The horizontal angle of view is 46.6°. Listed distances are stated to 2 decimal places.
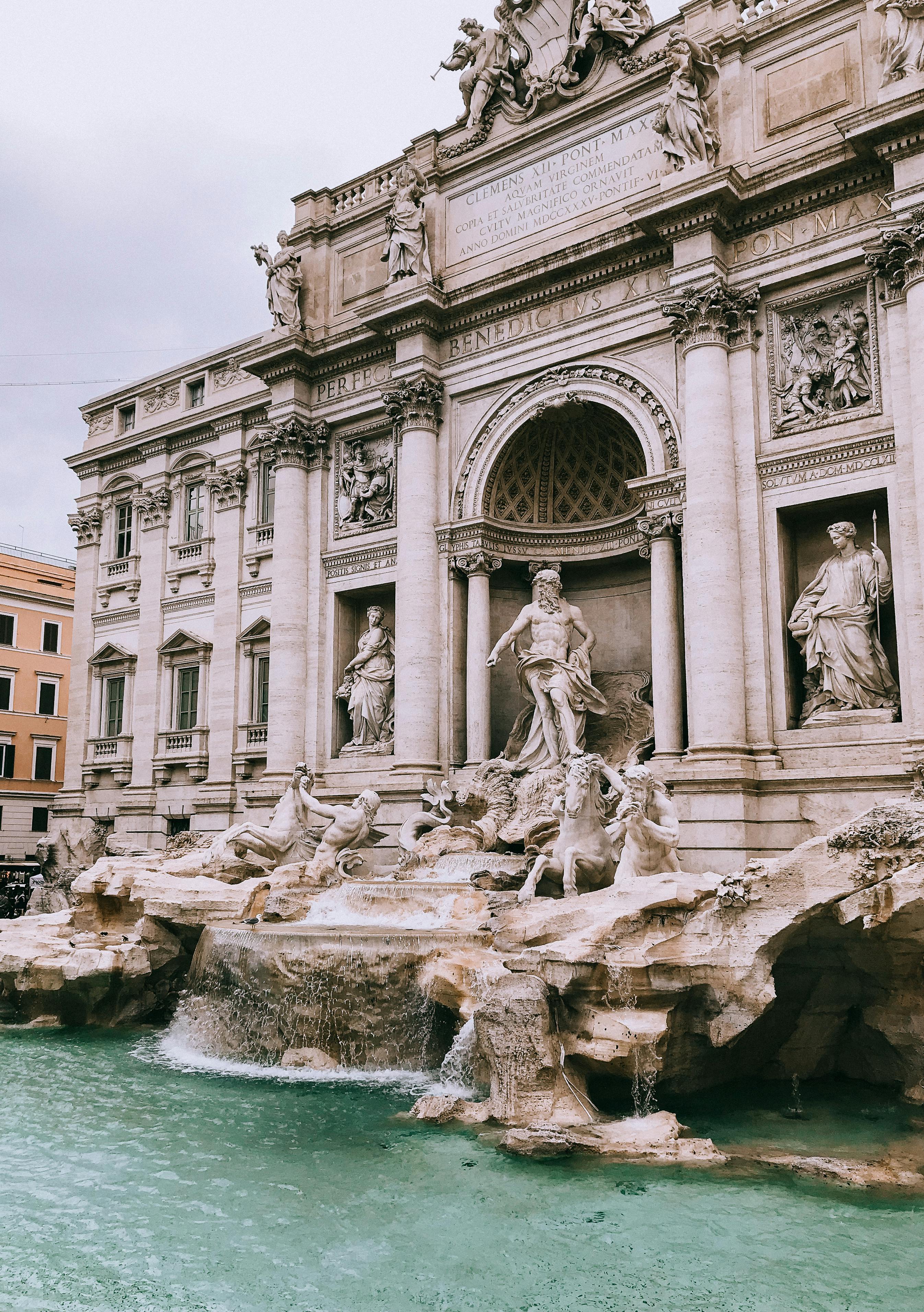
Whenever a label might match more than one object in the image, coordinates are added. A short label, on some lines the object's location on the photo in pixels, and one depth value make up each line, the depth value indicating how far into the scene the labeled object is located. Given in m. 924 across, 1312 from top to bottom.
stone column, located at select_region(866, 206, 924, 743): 13.77
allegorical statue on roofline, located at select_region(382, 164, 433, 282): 19.83
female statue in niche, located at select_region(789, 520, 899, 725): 14.42
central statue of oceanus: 17.08
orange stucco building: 39.28
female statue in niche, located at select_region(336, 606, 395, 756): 20.16
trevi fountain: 7.68
